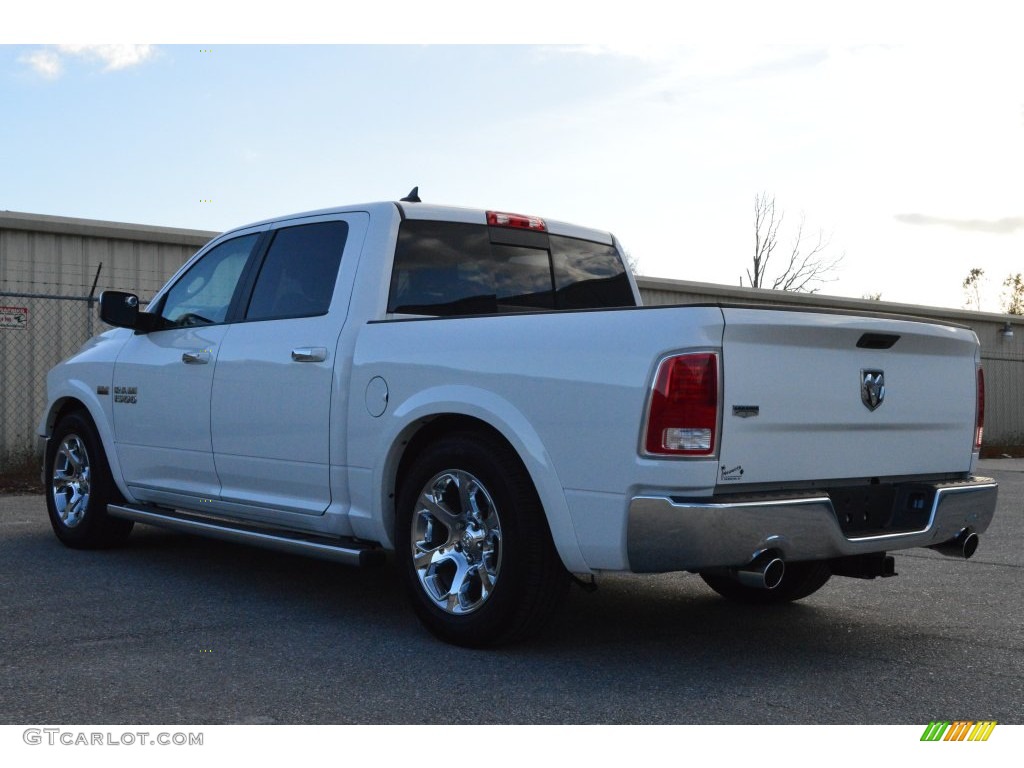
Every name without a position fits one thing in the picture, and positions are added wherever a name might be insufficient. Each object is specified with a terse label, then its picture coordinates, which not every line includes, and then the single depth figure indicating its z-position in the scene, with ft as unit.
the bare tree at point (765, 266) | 125.80
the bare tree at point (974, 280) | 172.76
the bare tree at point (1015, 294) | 178.70
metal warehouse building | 40.29
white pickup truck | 13.88
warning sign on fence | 40.37
